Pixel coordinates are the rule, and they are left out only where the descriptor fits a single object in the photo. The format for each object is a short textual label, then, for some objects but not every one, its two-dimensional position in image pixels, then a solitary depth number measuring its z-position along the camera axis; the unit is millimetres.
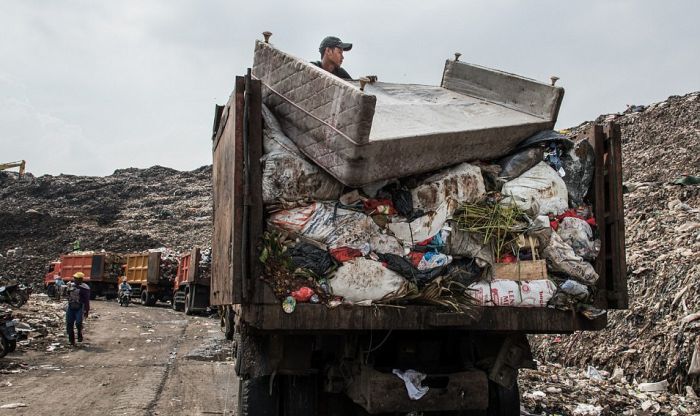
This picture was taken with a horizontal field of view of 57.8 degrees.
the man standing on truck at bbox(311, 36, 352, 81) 5055
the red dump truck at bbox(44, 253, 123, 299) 22797
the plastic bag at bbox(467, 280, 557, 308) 3484
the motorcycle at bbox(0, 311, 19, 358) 9125
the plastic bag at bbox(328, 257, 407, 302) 3297
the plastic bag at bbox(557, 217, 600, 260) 3754
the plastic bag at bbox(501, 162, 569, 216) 3773
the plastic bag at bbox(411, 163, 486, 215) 3643
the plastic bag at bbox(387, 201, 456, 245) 3541
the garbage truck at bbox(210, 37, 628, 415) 3275
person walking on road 11141
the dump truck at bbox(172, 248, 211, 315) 16922
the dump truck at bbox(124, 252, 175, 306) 20688
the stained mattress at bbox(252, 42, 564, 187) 3305
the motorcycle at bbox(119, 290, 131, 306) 20109
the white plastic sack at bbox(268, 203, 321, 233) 3371
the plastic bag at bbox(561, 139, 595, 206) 3980
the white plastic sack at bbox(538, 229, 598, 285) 3652
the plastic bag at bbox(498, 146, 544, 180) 3936
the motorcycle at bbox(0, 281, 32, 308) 11523
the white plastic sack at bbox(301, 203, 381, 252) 3391
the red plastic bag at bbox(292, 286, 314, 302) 3215
